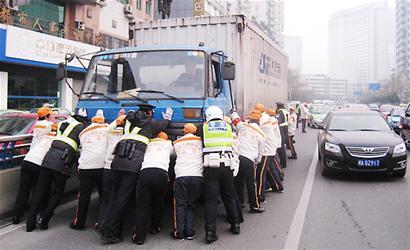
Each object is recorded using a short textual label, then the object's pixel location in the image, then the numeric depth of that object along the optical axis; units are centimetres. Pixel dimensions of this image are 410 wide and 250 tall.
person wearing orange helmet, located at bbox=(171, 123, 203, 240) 523
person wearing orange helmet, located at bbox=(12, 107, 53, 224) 580
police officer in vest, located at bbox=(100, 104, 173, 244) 509
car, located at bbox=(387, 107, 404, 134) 1964
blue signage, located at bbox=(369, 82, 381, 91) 6888
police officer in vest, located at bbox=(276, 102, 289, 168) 1116
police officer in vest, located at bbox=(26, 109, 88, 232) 559
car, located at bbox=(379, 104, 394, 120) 2768
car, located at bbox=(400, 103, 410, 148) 1423
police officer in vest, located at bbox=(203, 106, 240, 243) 513
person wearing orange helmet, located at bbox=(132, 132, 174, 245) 504
